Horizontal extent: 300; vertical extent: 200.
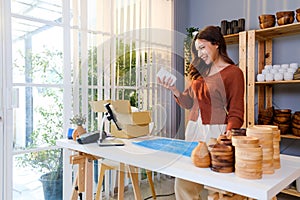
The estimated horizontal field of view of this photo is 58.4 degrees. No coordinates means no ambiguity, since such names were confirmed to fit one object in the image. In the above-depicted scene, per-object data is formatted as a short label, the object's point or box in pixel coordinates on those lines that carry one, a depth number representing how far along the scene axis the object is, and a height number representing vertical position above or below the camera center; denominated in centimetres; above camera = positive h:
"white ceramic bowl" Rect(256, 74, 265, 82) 260 +19
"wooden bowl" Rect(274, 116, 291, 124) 251 -22
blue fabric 135 -27
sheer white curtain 202 +36
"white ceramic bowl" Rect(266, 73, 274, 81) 253 +19
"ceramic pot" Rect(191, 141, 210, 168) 106 -24
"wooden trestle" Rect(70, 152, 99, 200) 166 -47
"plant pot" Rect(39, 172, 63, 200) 227 -77
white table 87 -29
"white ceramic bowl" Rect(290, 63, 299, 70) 244 +28
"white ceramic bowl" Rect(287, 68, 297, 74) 243 +24
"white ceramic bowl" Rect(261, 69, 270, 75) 257 +25
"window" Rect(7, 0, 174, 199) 206 +22
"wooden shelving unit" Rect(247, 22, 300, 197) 250 +37
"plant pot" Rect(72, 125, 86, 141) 168 -22
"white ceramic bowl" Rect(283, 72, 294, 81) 242 +19
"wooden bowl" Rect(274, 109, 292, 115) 252 -13
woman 139 +1
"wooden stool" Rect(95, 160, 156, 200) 183 -55
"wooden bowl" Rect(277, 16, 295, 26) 245 +70
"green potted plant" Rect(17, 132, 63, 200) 218 -57
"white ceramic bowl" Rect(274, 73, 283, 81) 247 +18
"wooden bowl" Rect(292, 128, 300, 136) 241 -32
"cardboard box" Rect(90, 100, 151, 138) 170 -15
